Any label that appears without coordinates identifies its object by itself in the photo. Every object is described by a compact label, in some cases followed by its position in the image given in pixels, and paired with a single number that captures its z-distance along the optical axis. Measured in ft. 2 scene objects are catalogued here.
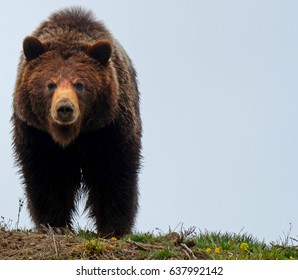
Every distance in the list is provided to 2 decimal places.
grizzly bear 68.64
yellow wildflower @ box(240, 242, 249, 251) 56.08
